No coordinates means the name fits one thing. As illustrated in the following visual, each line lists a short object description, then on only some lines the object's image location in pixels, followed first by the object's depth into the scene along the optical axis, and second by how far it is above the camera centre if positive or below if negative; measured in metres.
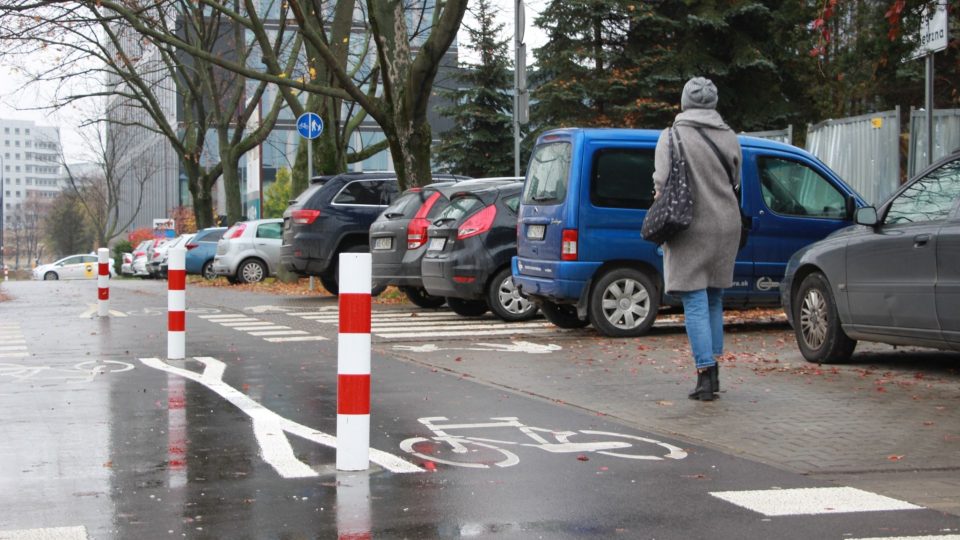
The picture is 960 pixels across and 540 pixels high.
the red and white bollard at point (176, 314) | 11.57 -0.66
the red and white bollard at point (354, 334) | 6.25 -0.46
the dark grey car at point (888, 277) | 8.98 -0.32
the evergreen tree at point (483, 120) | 42.94 +3.91
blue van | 13.05 +0.17
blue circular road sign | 25.90 +2.30
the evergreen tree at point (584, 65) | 40.31 +5.50
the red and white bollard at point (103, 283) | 17.77 -0.58
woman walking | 8.45 +0.00
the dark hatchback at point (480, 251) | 15.20 -0.16
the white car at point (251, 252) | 30.72 -0.29
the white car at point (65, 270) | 64.19 -1.41
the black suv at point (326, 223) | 20.58 +0.26
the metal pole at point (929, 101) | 12.56 +1.31
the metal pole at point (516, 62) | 21.56 +2.95
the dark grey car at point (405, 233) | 16.92 +0.07
